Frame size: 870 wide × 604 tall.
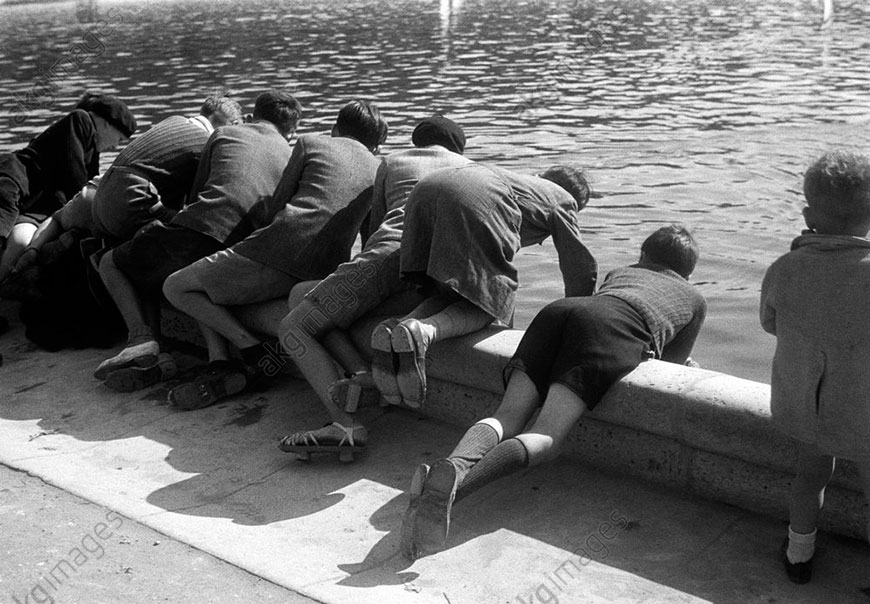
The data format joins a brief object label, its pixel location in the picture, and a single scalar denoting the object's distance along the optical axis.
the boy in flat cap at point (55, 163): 7.09
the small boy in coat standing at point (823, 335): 3.71
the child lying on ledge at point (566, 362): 4.06
